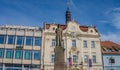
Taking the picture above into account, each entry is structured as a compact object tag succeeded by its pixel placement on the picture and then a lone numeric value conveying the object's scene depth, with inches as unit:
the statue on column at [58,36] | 919.0
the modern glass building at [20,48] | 1592.0
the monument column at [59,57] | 857.2
